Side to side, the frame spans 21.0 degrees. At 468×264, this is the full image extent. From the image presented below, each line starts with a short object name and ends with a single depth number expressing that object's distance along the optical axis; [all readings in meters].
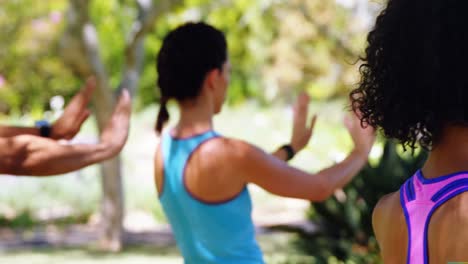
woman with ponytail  3.99
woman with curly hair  2.24
